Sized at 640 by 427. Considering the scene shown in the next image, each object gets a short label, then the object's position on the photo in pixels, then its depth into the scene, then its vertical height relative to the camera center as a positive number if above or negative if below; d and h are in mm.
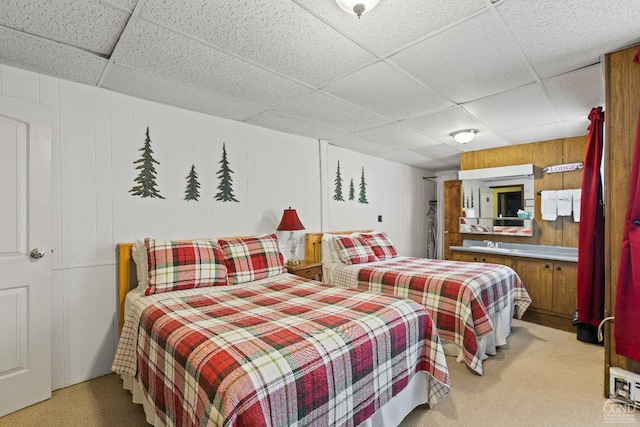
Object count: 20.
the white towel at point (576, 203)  3691 +115
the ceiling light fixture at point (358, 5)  1428 +993
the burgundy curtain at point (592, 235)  2854 -214
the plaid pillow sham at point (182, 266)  2277 -415
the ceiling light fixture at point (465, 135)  3642 +942
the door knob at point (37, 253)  2088 -273
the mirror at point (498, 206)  4156 +96
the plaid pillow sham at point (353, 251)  3549 -452
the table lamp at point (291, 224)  3469 -124
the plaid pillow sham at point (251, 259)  2648 -419
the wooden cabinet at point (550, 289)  3428 -906
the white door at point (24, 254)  1998 -276
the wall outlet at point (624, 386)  1903 -1120
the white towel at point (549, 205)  3852 +98
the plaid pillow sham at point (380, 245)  3838 -420
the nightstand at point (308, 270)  3329 -638
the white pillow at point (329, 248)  3777 -453
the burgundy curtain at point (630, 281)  1789 -414
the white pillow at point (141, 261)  2379 -387
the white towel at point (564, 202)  3748 +131
